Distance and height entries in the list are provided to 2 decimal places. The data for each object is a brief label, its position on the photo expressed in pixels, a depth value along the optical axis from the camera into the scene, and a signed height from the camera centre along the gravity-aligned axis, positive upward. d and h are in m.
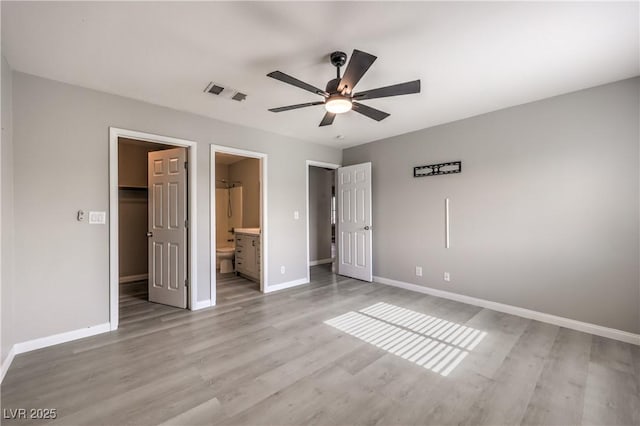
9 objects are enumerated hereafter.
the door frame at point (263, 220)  4.19 -0.08
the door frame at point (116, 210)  2.91 +0.07
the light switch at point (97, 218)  2.81 -0.01
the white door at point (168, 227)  3.55 -0.15
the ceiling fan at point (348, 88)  1.87 +0.96
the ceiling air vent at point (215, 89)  2.76 +1.32
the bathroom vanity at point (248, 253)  4.83 -0.72
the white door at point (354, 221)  4.81 -0.14
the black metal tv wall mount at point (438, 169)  3.83 +0.65
